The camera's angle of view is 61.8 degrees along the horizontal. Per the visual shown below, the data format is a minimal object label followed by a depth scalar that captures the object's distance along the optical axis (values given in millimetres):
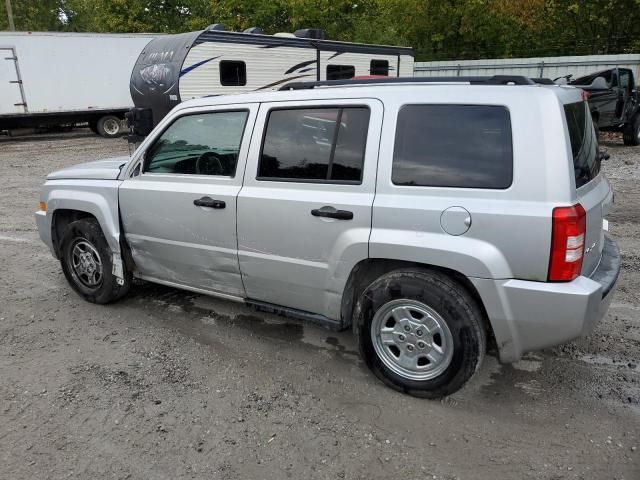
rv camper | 12641
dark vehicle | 12508
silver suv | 2705
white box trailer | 16234
